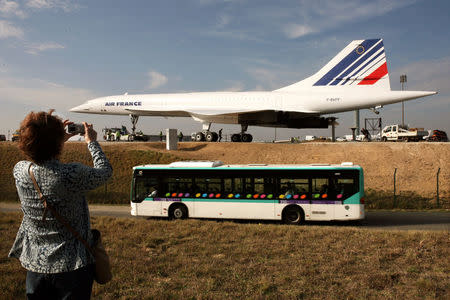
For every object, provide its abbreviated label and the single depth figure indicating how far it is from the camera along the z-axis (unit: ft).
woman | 8.81
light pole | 231.71
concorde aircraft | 94.73
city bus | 43.16
